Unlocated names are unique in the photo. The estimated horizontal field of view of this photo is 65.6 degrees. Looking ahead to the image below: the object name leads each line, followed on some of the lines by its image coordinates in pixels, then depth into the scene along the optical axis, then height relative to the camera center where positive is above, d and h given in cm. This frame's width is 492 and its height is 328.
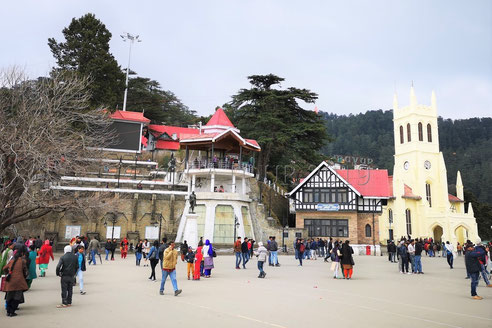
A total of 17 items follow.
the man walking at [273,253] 1800 -111
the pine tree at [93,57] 3647 +1645
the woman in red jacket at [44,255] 1364 -107
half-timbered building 3841 +262
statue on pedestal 2648 +203
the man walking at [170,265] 1023 -99
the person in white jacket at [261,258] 1426 -103
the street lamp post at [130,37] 5228 +2562
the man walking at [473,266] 1044 -85
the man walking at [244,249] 1784 -88
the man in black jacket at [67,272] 866 -107
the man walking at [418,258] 1708 -108
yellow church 4497 +544
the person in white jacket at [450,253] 1986 -95
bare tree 1872 +426
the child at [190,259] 1369 -107
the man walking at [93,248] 1903 -106
